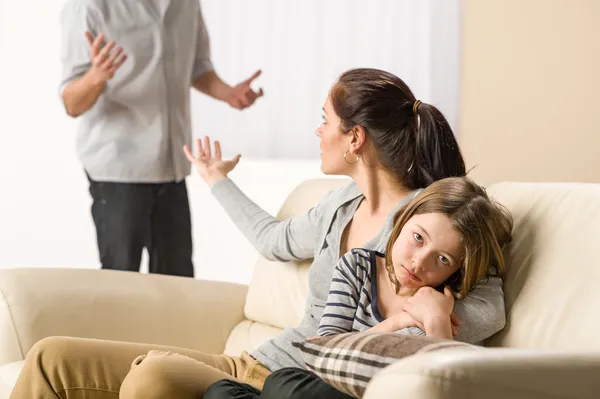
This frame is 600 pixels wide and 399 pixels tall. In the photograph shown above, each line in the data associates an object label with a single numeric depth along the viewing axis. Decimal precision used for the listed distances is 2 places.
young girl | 3.10
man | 4.36
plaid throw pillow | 2.76
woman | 3.24
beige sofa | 2.64
